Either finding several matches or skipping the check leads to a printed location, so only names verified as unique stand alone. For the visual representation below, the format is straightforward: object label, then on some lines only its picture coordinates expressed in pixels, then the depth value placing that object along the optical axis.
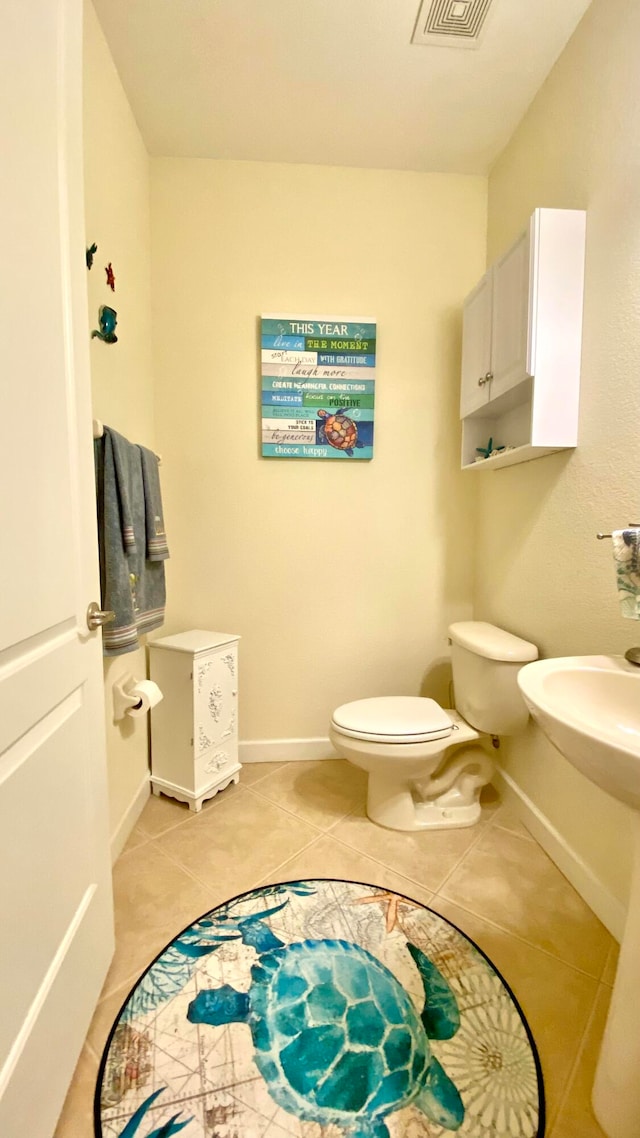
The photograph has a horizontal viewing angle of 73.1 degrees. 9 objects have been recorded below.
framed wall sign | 1.79
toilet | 1.43
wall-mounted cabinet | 1.22
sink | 0.63
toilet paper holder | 1.40
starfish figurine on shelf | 1.69
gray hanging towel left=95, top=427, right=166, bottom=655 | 1.23
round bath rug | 0.79
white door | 0.63
